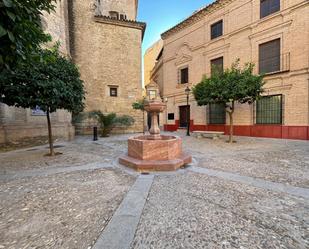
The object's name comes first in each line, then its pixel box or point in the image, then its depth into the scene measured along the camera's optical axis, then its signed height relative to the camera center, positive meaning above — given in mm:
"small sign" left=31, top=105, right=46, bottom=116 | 9985 +328
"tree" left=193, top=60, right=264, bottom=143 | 8773 +1516
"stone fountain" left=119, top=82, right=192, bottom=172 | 4766 -1031
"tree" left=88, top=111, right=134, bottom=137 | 13109 -168
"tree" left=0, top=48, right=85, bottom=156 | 5637 +1043
